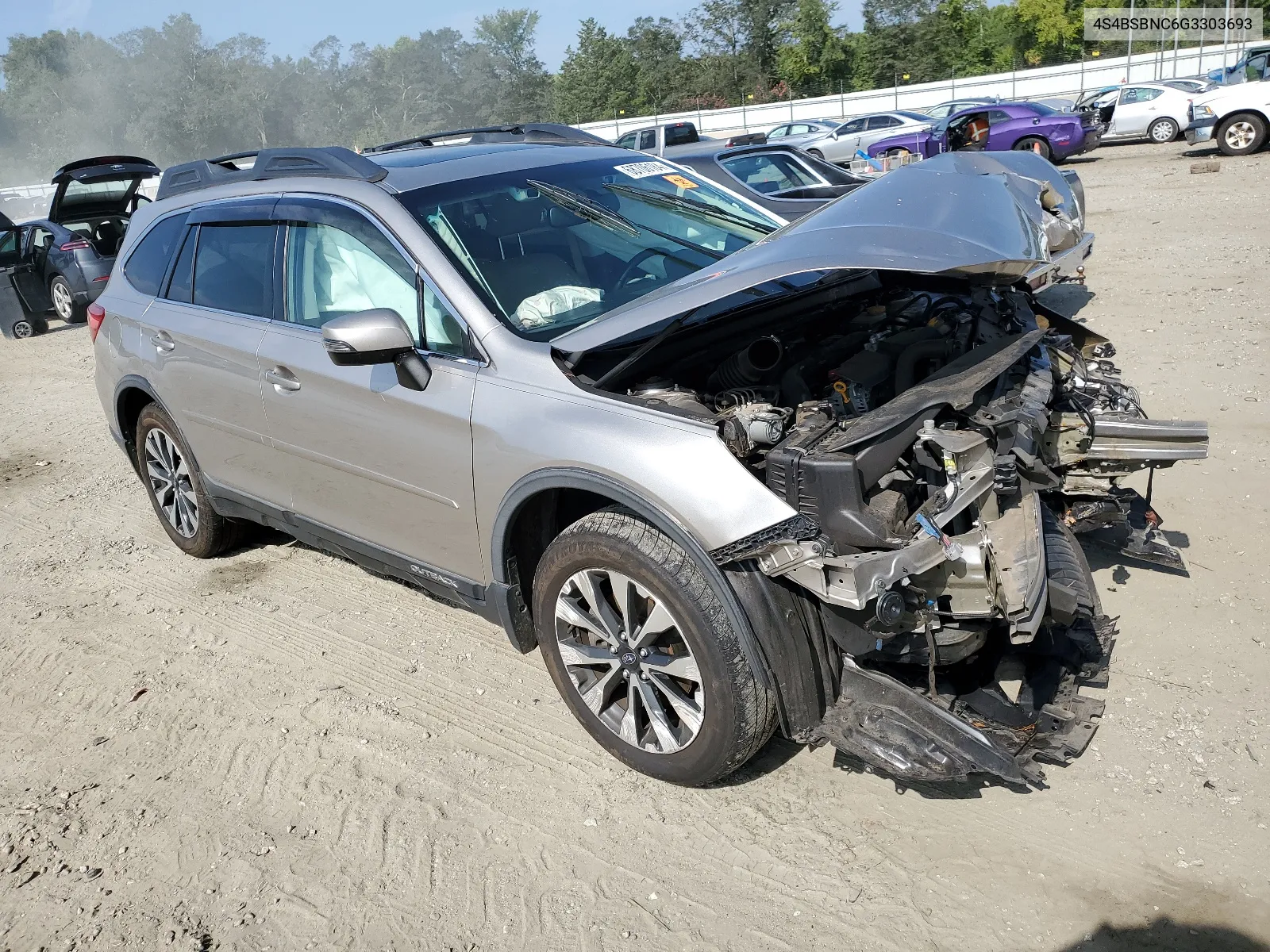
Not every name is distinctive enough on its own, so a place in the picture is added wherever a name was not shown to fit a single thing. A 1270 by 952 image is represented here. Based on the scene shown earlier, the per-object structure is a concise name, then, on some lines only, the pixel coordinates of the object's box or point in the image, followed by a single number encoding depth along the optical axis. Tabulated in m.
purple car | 21.77
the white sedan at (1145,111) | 22.80
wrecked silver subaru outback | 2.86
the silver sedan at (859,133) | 24.41
